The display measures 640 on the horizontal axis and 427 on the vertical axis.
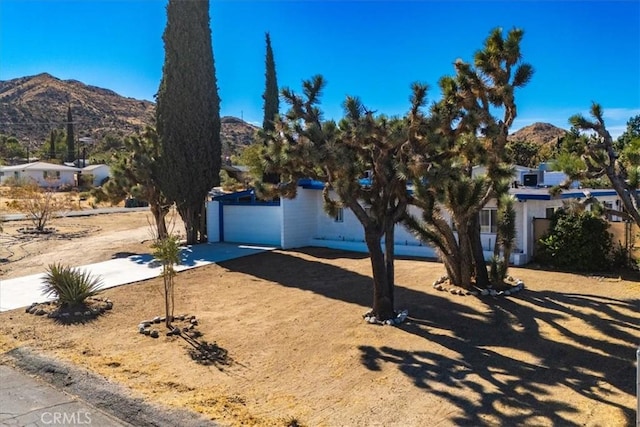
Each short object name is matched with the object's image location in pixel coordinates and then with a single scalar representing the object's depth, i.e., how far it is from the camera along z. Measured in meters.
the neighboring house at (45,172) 54.22
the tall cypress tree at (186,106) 19.08
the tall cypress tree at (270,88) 35.19
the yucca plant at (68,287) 10.48
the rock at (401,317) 9.41
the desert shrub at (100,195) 21.31
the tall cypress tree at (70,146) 71.69
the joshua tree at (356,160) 8.88
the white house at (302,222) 16.80
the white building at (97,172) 57.54
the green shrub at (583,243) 13.89
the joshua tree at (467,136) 9.27
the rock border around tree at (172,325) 9.05
